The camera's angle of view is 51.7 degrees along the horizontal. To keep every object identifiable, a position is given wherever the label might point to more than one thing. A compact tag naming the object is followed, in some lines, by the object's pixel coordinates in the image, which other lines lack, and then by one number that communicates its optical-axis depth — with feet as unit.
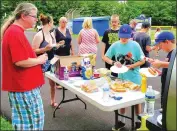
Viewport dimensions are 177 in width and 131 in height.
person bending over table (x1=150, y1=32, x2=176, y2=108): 5.96
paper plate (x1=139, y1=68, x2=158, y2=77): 6.54
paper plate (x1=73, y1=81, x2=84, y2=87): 7.27
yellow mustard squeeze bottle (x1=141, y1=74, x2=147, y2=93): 6.61
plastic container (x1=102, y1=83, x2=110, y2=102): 6.06
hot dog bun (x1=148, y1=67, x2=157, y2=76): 6.58
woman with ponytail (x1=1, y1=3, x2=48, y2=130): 5.41
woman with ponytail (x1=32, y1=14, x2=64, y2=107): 9.08
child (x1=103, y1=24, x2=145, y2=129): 7.60
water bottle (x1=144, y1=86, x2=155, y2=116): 5.27
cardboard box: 7.81
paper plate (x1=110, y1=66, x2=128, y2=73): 7.13
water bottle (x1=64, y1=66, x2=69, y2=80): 7.82
